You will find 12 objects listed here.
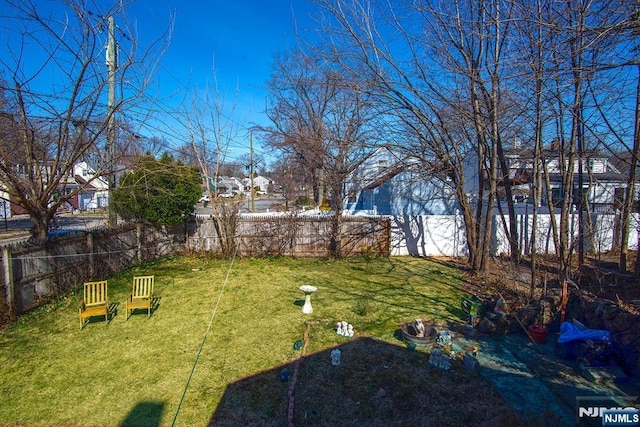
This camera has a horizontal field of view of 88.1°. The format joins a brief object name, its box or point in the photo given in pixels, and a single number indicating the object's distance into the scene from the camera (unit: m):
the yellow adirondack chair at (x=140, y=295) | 6.25
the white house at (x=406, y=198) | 15.76
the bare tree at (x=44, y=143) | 6.04
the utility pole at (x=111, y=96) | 7.48
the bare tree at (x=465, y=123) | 7.79
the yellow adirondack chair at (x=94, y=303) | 5.82
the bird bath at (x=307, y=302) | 6.40
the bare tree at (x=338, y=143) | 8.65
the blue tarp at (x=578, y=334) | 4.45
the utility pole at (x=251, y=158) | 24.62
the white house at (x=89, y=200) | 33.47
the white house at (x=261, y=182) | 81.60
